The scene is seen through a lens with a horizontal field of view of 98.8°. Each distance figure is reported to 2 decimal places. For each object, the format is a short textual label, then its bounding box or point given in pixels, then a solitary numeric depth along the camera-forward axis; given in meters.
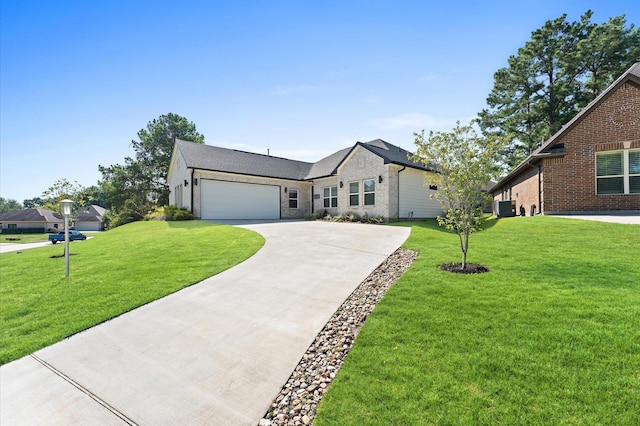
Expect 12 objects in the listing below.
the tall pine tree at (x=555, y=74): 21.97
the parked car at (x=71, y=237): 21.22
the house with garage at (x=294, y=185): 16.52
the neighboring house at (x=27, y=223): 47.53
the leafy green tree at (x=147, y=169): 33.84
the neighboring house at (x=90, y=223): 52.93
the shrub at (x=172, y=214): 17.75
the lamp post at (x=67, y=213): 6.72
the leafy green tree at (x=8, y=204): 96.96
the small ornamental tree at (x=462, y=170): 5.91
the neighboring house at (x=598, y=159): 11.07
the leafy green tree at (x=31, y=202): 98.53
